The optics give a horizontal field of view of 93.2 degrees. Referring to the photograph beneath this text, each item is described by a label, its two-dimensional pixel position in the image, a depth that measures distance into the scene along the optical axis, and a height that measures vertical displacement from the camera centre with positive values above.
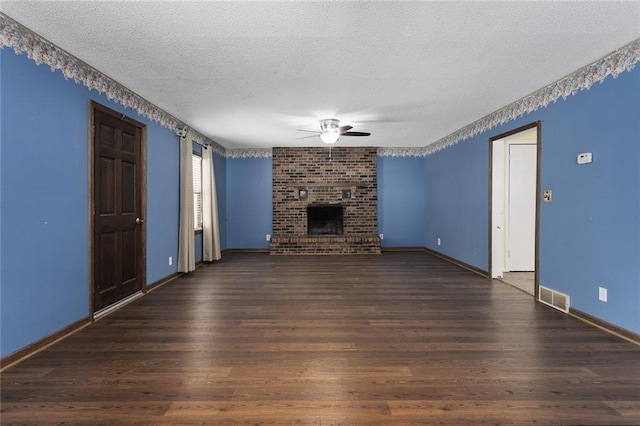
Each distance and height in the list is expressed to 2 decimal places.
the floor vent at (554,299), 3.08 -0.97
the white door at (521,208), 4.71 -0.01
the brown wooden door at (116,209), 3.00 -0.03
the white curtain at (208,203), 5.66 +0.07
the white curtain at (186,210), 4.68 -0.05
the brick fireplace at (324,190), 7.00 +0.40
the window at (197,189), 5.51 +0.32
